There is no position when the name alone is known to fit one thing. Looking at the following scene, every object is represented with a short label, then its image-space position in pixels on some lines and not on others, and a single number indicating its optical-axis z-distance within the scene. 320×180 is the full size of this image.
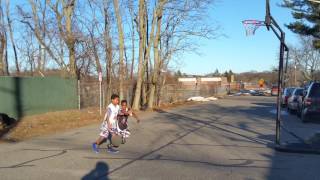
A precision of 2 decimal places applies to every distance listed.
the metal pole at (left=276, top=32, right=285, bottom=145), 13.49
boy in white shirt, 13.00
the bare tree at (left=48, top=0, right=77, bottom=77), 30.84
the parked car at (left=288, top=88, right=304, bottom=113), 28.56
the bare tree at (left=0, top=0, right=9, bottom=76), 34.72
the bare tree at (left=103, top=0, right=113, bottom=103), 31.02
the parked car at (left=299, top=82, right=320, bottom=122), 21.08
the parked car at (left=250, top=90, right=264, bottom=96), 78.31
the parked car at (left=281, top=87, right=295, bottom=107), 37.00
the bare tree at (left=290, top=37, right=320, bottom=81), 102.01
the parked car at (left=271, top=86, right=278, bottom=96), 74.31
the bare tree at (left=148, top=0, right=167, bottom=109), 33.03
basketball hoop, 14.77
